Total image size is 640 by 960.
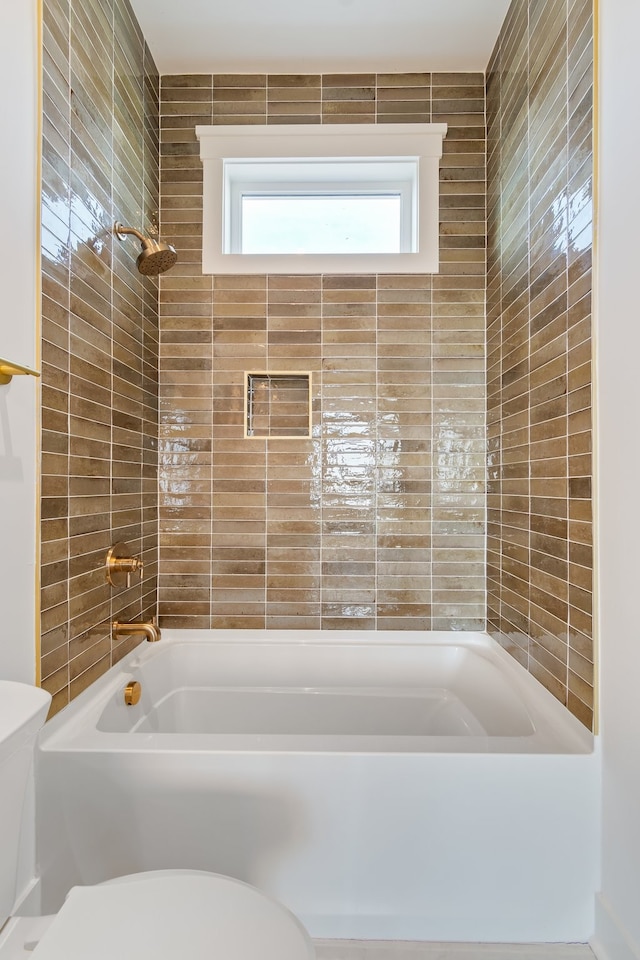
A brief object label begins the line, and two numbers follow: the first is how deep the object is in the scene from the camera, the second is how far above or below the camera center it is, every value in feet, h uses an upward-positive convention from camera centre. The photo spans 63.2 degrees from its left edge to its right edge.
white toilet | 2.50 -2.24
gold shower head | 5.38 +2.35
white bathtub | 4.14 -2.75
